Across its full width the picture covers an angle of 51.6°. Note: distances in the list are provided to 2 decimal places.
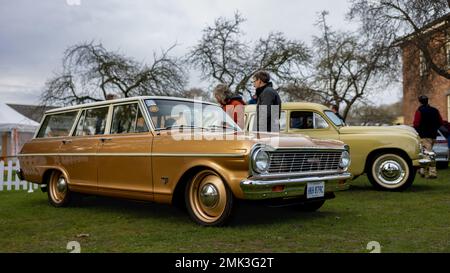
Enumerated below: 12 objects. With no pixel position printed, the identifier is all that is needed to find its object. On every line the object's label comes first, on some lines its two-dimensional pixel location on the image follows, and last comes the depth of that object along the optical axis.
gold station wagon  5.21
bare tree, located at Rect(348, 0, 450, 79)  15.78
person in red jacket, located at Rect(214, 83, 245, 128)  7.88
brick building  16.09
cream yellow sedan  9.25
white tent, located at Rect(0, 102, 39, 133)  21.41
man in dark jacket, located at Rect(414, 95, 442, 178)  11.17
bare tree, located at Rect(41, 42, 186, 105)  21.36
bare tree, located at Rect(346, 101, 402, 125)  34.12
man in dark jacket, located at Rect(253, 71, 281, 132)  7.30
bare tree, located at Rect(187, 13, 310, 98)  22.25
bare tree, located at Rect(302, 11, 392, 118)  23.59
